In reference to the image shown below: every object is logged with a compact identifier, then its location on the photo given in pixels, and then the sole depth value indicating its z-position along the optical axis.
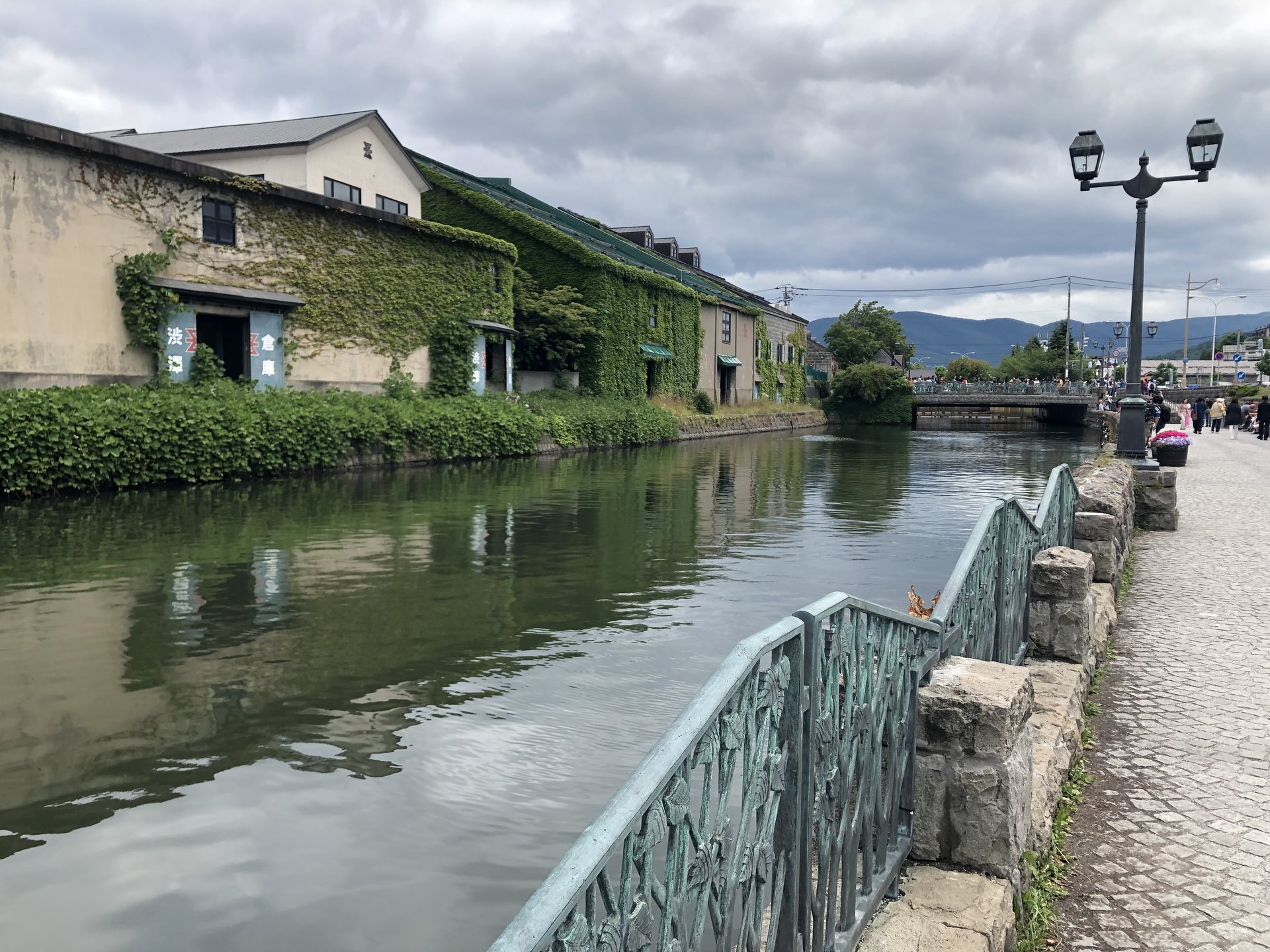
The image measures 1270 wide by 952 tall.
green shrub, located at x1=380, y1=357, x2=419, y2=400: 26.45
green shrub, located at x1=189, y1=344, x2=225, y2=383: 20.75
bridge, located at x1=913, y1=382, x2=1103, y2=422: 62.41
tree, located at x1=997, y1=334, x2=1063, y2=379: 110.06
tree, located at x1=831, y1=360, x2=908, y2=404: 64.69
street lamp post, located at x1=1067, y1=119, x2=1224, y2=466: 14.61
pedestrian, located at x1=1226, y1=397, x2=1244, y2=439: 42.84
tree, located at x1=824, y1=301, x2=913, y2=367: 85.12
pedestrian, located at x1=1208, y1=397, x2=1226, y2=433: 42.88
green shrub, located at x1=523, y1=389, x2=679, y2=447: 31.05
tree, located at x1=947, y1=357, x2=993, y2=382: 130.12
